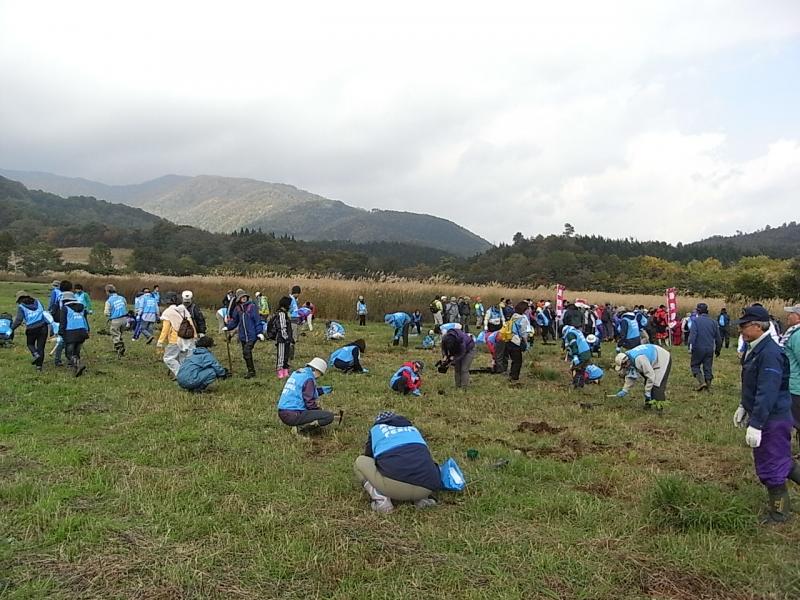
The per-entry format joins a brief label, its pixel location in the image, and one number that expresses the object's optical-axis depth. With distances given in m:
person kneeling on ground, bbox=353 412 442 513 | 4.96
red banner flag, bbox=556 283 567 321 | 19.72
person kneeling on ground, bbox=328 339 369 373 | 12.46
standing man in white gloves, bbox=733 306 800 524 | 4.75
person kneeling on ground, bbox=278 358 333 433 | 7.28
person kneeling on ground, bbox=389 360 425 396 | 10.29
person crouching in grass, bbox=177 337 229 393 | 9.83
